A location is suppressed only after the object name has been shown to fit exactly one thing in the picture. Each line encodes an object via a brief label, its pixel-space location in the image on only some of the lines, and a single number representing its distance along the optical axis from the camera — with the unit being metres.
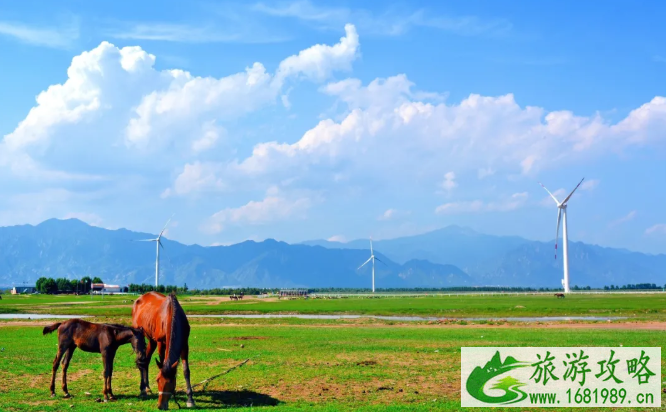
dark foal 18.56
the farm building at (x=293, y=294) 178.88
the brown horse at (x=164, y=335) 16.41
